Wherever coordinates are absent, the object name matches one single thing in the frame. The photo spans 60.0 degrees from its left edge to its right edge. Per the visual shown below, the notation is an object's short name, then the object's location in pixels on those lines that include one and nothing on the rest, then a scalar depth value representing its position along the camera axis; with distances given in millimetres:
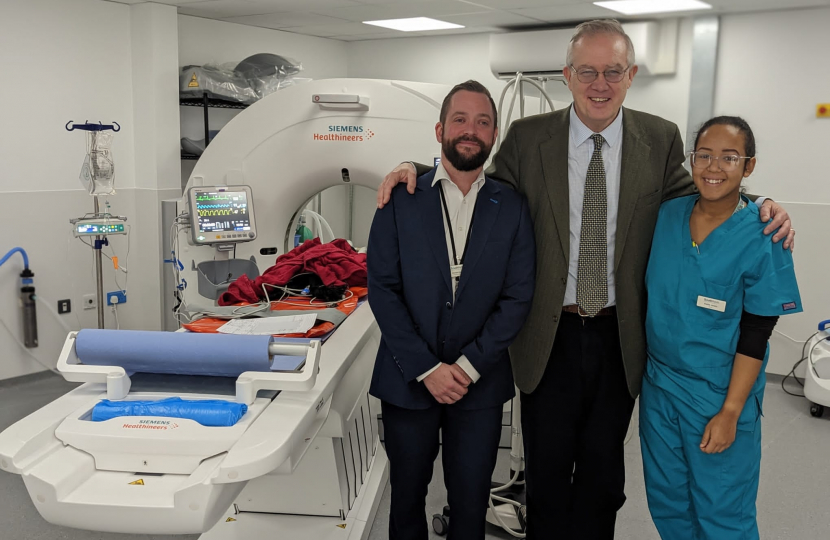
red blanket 2479
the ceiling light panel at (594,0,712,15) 4000
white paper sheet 2041
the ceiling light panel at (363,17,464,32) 4914
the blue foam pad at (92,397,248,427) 1511
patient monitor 3104
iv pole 3184
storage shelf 4625
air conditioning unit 4441
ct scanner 1390
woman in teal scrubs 1580
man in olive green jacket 1713
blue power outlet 3949
